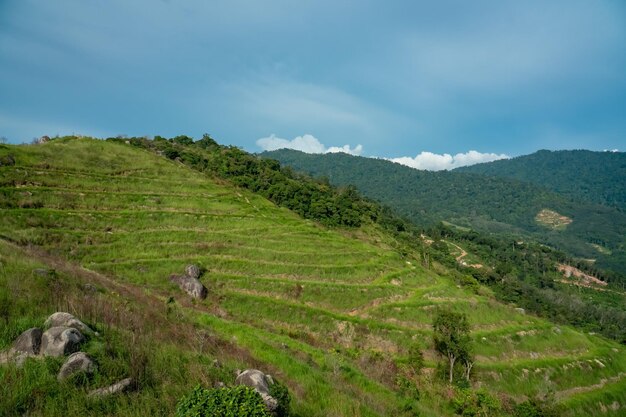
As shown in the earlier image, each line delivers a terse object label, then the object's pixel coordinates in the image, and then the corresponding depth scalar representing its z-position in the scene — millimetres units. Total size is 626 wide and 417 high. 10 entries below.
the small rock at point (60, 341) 8250
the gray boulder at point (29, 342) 8375
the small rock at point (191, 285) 31078
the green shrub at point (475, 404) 20359
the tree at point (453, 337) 28578
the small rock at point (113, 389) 7270
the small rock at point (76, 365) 7559
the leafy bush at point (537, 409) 24344
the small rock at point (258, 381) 8600
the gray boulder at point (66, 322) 9250
